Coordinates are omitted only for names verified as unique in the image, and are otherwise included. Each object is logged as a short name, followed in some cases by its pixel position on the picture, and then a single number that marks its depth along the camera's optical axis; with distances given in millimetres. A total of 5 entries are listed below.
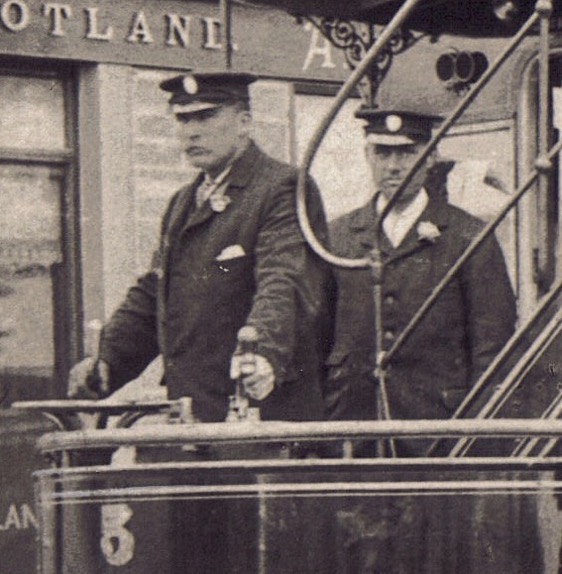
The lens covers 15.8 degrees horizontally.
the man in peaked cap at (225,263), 5457
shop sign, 8391
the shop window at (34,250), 8453
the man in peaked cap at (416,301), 5695
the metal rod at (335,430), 4797
